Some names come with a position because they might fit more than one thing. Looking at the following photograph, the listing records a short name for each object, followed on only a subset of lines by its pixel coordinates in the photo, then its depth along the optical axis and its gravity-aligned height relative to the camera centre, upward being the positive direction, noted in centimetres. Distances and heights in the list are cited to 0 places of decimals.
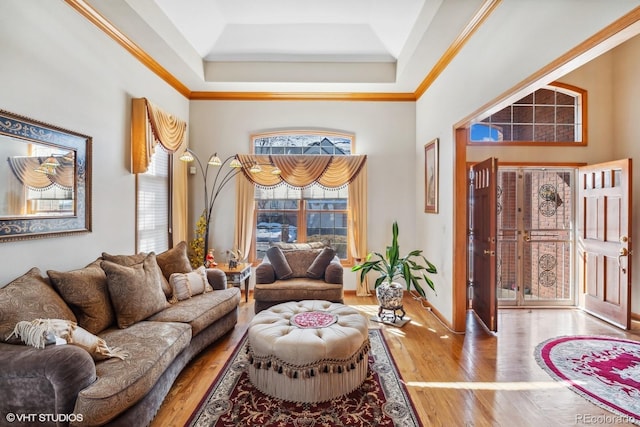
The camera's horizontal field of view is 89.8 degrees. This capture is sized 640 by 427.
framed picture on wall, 426 +49
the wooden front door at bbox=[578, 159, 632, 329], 380 -35
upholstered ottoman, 228 -108
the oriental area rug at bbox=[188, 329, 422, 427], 211 -138
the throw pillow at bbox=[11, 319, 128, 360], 179 -72
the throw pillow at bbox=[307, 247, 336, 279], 425 -70
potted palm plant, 397 -84
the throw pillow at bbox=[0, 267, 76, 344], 188 -58
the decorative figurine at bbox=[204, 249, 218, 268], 428 -68
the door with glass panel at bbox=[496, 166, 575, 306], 466 -32
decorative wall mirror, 226 +25
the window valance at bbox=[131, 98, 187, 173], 361 +94
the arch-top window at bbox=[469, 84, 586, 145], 462 +132
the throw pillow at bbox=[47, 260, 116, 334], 235 -64
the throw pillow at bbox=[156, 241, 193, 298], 346 -56
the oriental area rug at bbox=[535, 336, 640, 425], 233 -138
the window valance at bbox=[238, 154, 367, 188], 502 +67
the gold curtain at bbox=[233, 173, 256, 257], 511 +1
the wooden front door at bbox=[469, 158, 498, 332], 353 -34
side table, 412 -80
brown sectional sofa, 167 -90
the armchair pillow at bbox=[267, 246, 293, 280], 421 -69
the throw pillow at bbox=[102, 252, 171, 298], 295 -45
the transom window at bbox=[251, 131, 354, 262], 530 +11
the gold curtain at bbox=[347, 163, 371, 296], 513 -4
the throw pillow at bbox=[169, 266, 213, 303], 329 -78
